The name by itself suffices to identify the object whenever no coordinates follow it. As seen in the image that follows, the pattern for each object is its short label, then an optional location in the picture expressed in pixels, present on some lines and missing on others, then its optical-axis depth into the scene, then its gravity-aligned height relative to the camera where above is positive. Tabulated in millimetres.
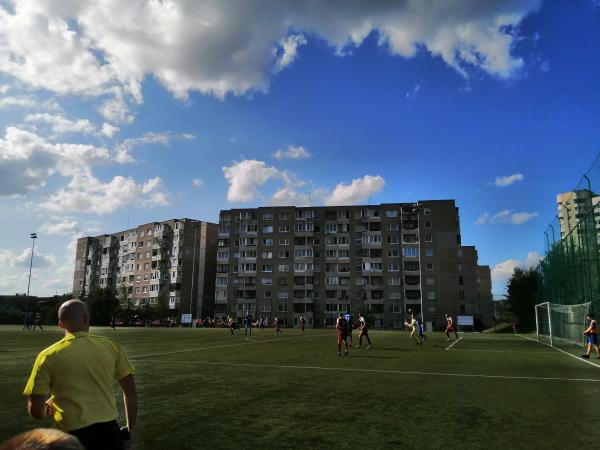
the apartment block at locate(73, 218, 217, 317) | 119625 +10224
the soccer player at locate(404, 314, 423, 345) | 32188 -1374
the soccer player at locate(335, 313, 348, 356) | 22625 -1067
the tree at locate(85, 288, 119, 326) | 96312 -406
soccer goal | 31039 -880
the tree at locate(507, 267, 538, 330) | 82562 +2215
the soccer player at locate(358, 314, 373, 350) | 28216 -1164
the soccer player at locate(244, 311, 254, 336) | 44719 -1275
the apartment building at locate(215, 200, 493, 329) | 102062 +9899
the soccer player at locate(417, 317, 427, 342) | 33188 -1318
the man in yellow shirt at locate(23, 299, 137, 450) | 3859 -670
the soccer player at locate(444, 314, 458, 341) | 37681 -1229
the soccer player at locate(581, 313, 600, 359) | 22391 -999
